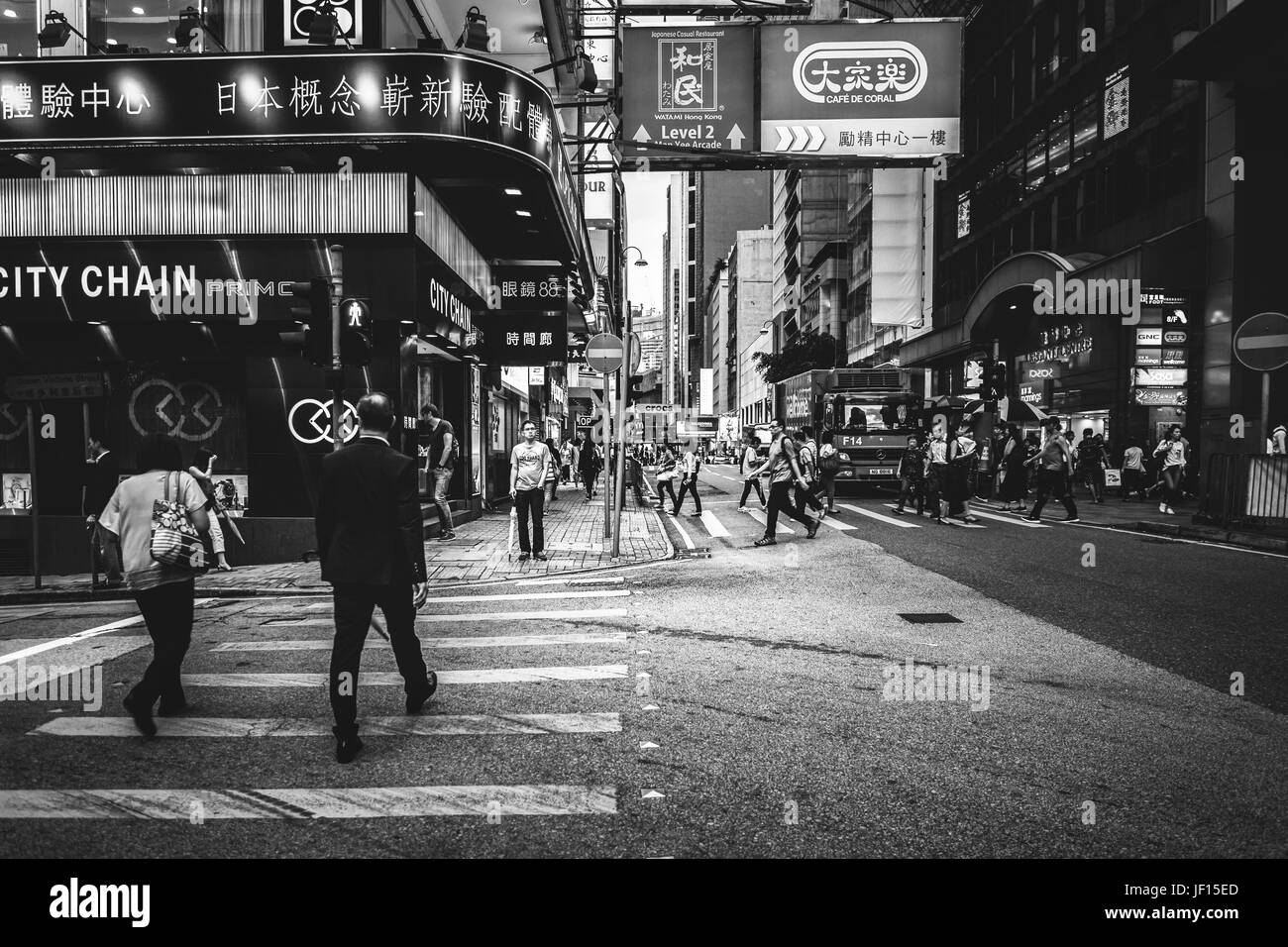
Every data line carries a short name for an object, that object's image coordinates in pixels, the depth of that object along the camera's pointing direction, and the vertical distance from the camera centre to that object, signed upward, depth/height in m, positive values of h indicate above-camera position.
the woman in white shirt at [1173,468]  18.77 -0.75
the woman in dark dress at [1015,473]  20.28 -0.97
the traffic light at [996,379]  21.12 +1.24
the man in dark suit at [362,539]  4.73 -0.59
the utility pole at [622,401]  13.36 +0.48
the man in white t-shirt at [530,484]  13.16 -0.80
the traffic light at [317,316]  9.98 +1.28
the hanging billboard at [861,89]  15.55 +5.99
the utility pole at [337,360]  10.16 +0.81
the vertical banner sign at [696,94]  15.77 +5.98
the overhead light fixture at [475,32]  15.84 +7.10
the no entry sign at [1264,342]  12.31 +1.26
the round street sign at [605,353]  14.21 +1.24
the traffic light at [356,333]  10.01 +1.11
